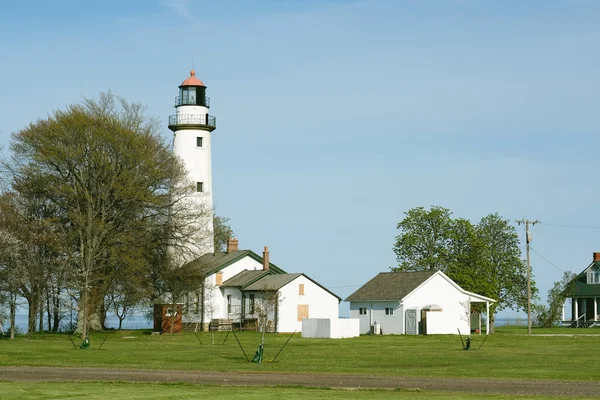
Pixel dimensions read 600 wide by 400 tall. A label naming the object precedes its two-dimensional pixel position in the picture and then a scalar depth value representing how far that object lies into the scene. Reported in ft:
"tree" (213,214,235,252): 332.82
